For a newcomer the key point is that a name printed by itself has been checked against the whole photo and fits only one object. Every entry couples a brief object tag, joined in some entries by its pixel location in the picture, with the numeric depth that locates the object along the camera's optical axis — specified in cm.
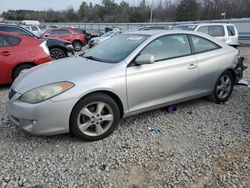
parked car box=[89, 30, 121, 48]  1221
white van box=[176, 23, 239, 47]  838
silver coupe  243
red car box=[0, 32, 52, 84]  445
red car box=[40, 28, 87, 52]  1220
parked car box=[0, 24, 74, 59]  698
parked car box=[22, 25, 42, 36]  1775
